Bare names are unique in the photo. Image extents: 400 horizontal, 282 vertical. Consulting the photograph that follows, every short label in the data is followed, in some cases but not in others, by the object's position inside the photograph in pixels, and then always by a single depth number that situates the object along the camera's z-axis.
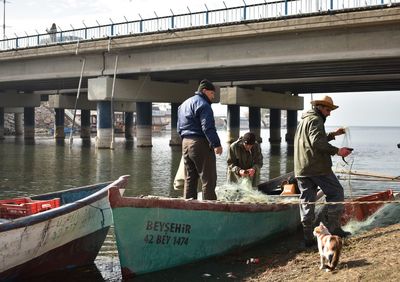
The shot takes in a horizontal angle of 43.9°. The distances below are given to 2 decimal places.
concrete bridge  25.08
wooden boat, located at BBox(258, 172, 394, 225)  8.58
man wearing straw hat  6.73
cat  5.68
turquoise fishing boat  6.41
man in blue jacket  7.19
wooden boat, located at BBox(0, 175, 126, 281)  6.01
